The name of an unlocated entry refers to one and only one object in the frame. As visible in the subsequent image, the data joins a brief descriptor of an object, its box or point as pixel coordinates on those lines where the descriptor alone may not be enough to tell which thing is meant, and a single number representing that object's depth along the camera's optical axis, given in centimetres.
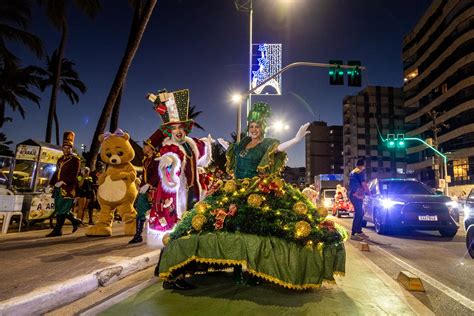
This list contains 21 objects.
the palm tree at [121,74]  1385
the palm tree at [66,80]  3762
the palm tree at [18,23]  2211
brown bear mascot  829
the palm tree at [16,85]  2962
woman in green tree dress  355
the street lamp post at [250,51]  2009
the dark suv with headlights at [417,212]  973
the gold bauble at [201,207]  398
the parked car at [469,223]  665
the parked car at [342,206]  2141
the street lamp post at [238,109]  1919
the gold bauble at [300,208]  387
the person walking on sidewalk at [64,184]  804
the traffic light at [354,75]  1492
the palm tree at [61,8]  1602
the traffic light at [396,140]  2702
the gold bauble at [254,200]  386
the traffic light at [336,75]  1503
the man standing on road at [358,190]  937
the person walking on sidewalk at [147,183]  711
